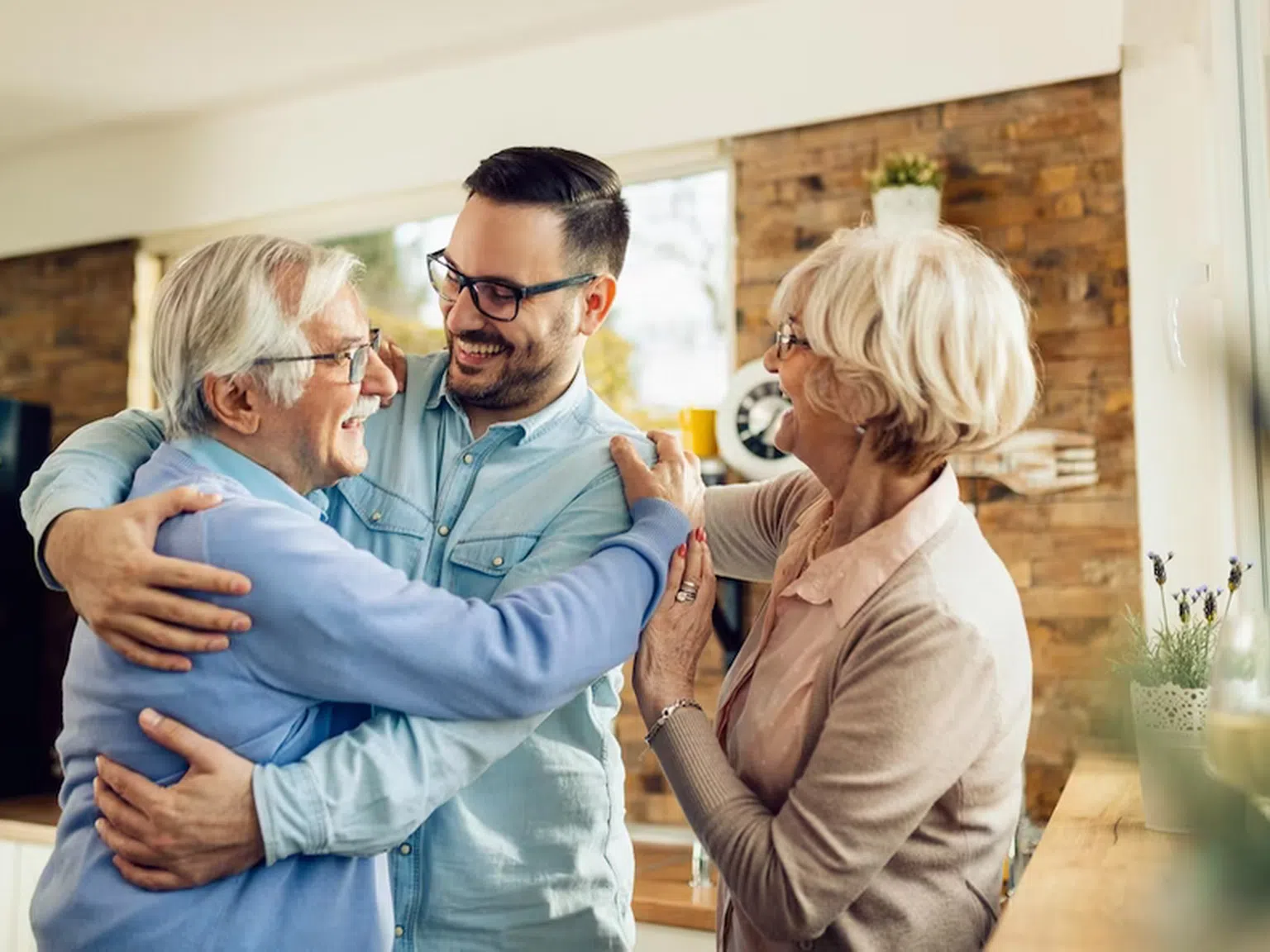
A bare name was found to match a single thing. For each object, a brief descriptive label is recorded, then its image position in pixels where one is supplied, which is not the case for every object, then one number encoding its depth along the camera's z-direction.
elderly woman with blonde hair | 1.24
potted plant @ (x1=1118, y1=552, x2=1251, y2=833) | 1.61
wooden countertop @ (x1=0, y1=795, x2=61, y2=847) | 4.07
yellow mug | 3.82
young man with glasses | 1.14
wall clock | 3.68
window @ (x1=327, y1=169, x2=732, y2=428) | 4.08
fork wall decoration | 3.37
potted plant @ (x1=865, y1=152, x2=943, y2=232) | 3.46
